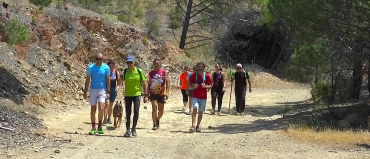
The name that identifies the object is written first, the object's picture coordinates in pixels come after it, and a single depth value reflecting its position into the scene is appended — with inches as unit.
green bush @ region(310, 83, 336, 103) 719.7
